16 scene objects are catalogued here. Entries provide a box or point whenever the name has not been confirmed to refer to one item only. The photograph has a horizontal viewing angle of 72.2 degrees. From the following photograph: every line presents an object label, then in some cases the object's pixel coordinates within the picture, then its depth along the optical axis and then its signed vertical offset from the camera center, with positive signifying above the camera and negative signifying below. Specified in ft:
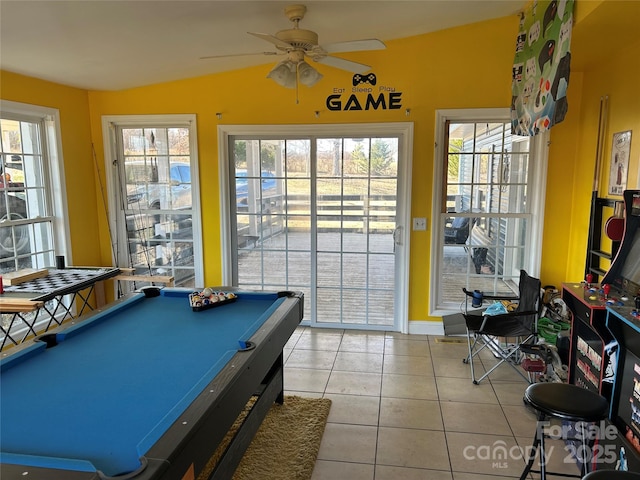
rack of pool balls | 9.55 -2.55
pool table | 4.54 -2.74
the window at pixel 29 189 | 13.19 -0.14
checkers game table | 10.30 -2.71
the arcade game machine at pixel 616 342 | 6.91 -2.85
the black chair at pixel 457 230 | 14.89 -1.57
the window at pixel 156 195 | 16.02 -0.39
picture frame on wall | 10.66 +0.53
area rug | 8.30 -5.37
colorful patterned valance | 8.80 +2.63
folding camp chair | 11.89 -3.88
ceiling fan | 9.30 +2.93
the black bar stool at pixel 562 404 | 6.27 -3.20
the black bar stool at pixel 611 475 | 5.14 -3.42
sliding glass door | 15.29 -1.37
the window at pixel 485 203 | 14.33 -0.65
